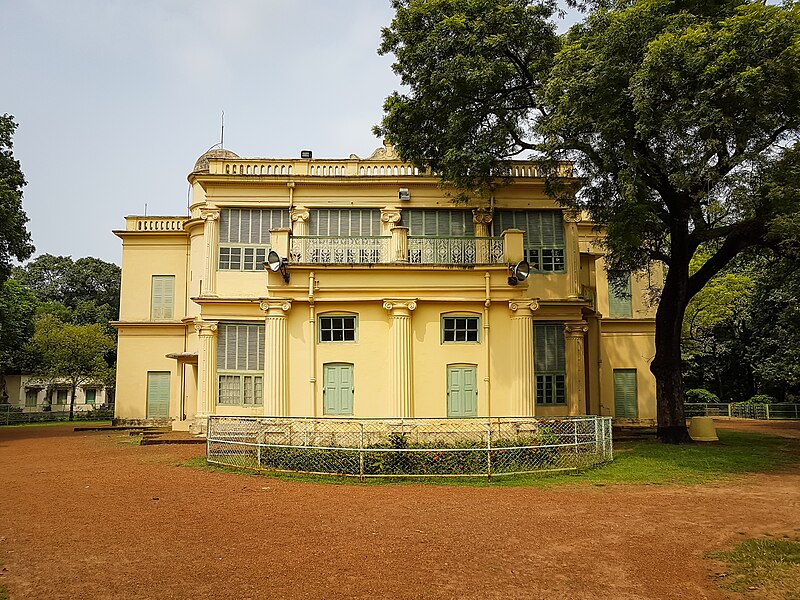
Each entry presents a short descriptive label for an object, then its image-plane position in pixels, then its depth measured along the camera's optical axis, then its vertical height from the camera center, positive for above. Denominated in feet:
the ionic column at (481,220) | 62.59 +14.71
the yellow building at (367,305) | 51.62 +6.13
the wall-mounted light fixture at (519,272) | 50.90 +7.92
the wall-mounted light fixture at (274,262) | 49.65 +8.57
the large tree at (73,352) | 109.40 +3.89
